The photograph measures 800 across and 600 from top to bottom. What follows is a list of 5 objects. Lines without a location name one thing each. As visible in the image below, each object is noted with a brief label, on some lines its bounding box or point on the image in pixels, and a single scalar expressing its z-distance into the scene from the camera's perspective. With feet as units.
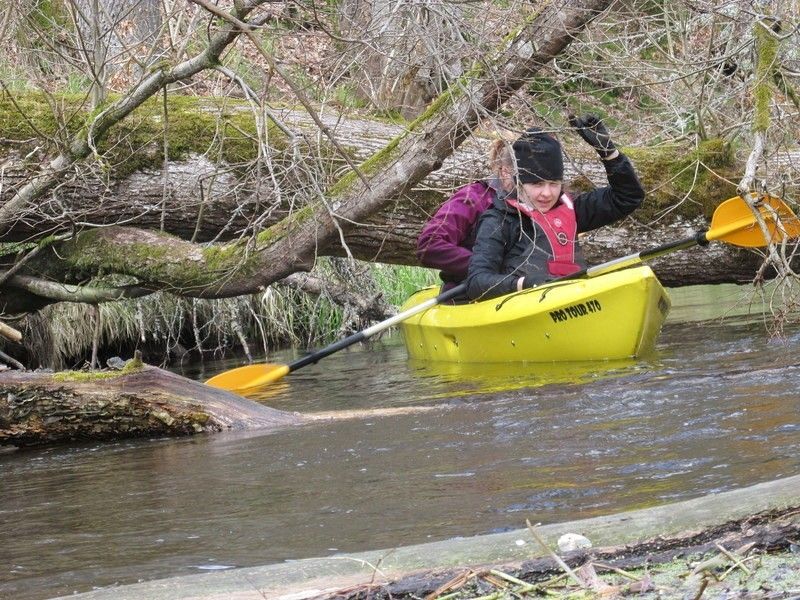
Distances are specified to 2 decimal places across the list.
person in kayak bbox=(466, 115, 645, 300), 40.96
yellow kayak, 38.19
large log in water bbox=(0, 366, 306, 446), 30.01
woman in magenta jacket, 42.50
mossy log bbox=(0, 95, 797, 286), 39.32
